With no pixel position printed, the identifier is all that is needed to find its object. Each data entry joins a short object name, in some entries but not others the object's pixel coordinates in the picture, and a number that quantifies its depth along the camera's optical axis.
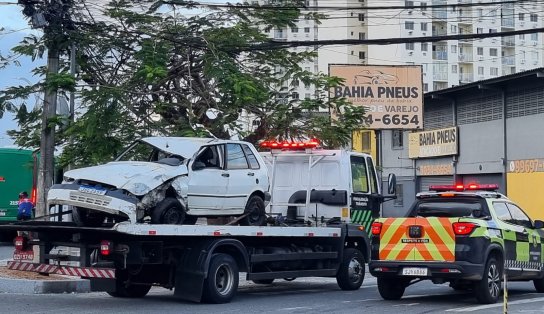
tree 20.38
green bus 30.73
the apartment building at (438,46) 83.56
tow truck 13.79
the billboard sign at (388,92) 38.31
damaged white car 13.75
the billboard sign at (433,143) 45.53
